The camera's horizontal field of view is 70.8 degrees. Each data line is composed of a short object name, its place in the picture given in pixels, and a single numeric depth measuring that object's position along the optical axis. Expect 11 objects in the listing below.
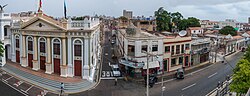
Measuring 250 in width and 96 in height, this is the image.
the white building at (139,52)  27.74
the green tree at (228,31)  66.50
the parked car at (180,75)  28.52
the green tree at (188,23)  68.15
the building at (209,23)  126.36
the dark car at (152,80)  25.29
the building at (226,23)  117.02
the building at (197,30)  68.68
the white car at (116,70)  28.61
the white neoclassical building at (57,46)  24.29
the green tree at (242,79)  16.89
